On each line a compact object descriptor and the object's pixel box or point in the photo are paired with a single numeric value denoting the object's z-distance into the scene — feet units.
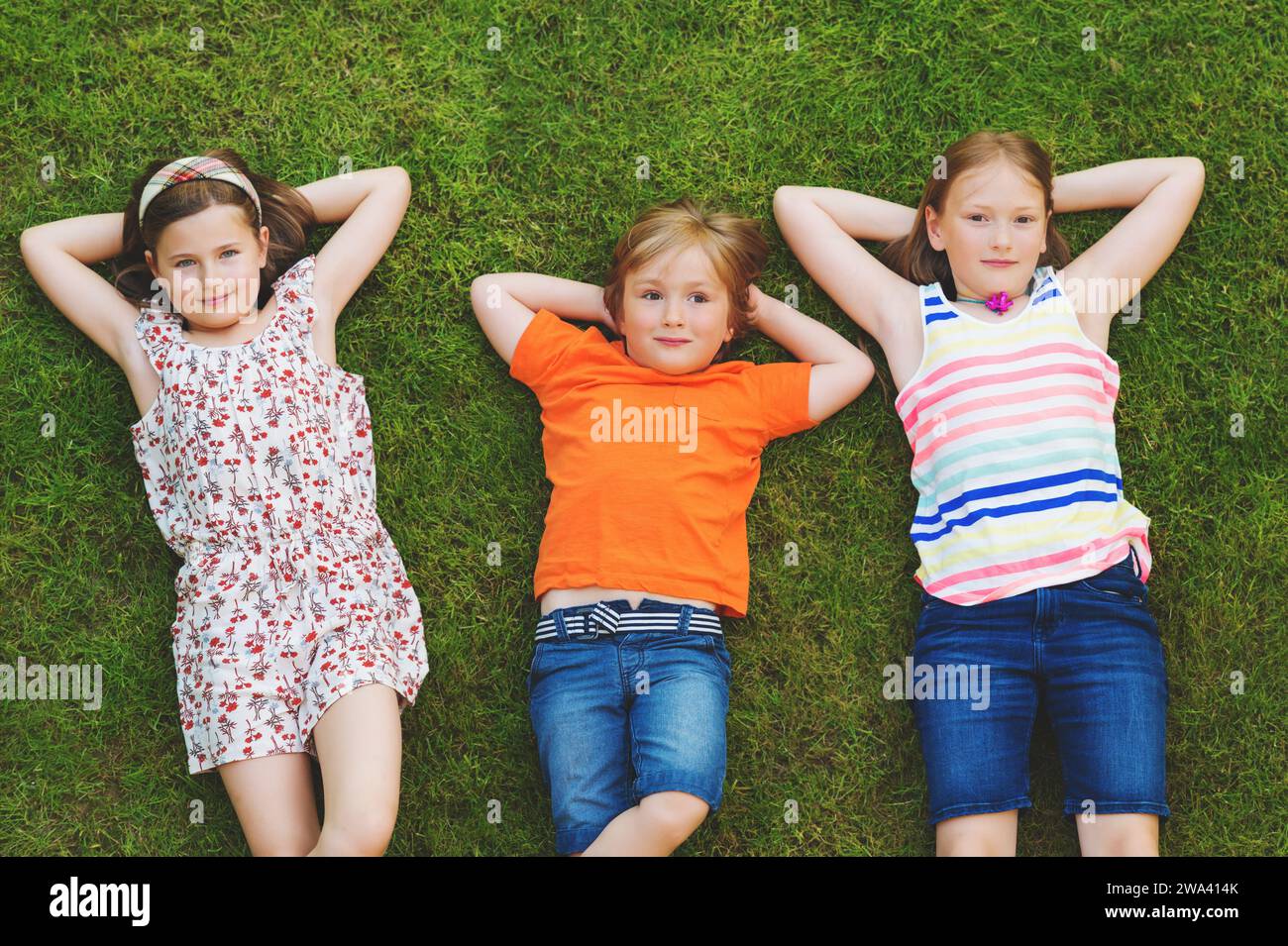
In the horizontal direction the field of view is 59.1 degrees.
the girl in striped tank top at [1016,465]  10.23
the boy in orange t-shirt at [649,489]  10.13
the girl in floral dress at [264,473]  9.99
